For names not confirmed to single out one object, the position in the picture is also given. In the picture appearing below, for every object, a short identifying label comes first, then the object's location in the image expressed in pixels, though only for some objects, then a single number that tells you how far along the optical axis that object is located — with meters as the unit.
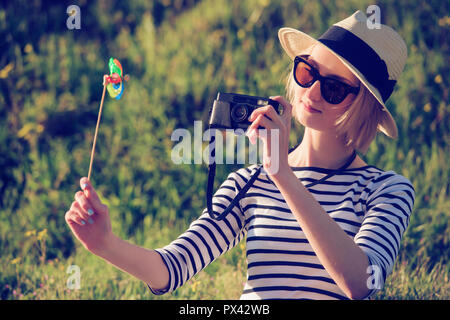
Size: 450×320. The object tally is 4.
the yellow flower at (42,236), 6.32
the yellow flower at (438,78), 8.32
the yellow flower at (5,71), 9.36
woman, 3.27
